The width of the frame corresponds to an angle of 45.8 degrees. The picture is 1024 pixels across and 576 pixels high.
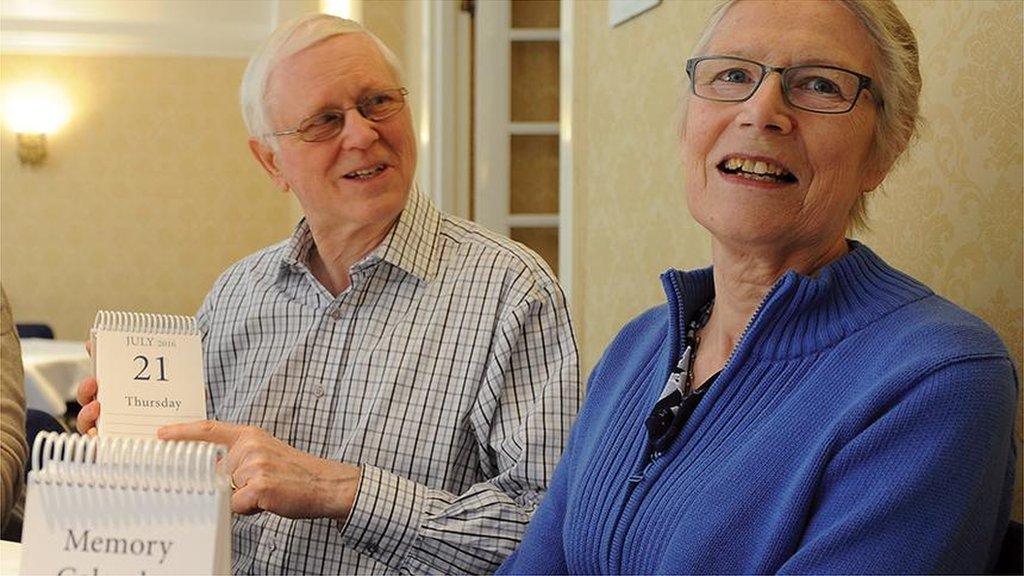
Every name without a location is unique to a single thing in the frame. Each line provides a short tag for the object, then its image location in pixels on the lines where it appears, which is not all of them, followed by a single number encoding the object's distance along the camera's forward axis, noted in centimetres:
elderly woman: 102
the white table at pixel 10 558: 137
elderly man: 173
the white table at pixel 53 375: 546
